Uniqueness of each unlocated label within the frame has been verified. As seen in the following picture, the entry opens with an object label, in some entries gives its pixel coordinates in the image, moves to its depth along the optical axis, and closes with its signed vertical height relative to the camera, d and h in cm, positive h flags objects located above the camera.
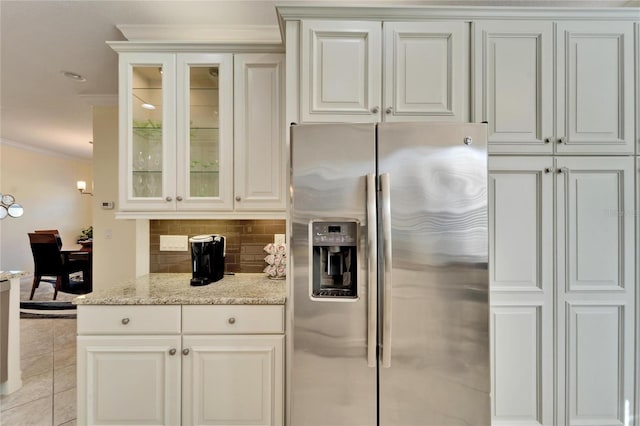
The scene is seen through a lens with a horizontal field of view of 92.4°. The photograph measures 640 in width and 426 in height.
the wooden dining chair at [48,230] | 592 -35
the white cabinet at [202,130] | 192 +53
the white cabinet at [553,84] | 160 +68
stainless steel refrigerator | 140 -31
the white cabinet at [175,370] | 161 -83
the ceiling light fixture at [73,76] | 276 +125
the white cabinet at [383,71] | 159 +74
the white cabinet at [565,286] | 159 -37
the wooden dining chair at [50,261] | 468 -74
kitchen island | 232 -94
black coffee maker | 190 -28
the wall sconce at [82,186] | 700 +62
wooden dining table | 480 -69
